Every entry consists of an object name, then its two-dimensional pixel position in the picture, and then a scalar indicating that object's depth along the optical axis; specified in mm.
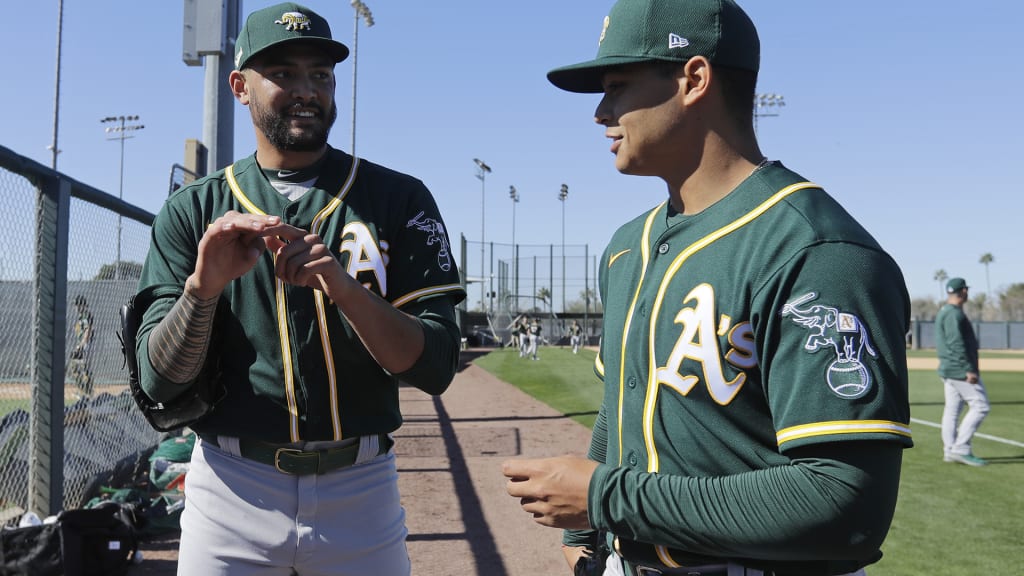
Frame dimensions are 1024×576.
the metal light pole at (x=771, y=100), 49281
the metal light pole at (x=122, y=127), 59812
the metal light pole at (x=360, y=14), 32331
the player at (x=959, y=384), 8469
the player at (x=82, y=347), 5812
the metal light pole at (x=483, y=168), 56625
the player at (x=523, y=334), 30344
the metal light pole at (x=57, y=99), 31562
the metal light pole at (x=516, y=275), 46219
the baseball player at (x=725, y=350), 1254
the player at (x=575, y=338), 34750
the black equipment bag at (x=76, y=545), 4152
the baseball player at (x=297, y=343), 2047
